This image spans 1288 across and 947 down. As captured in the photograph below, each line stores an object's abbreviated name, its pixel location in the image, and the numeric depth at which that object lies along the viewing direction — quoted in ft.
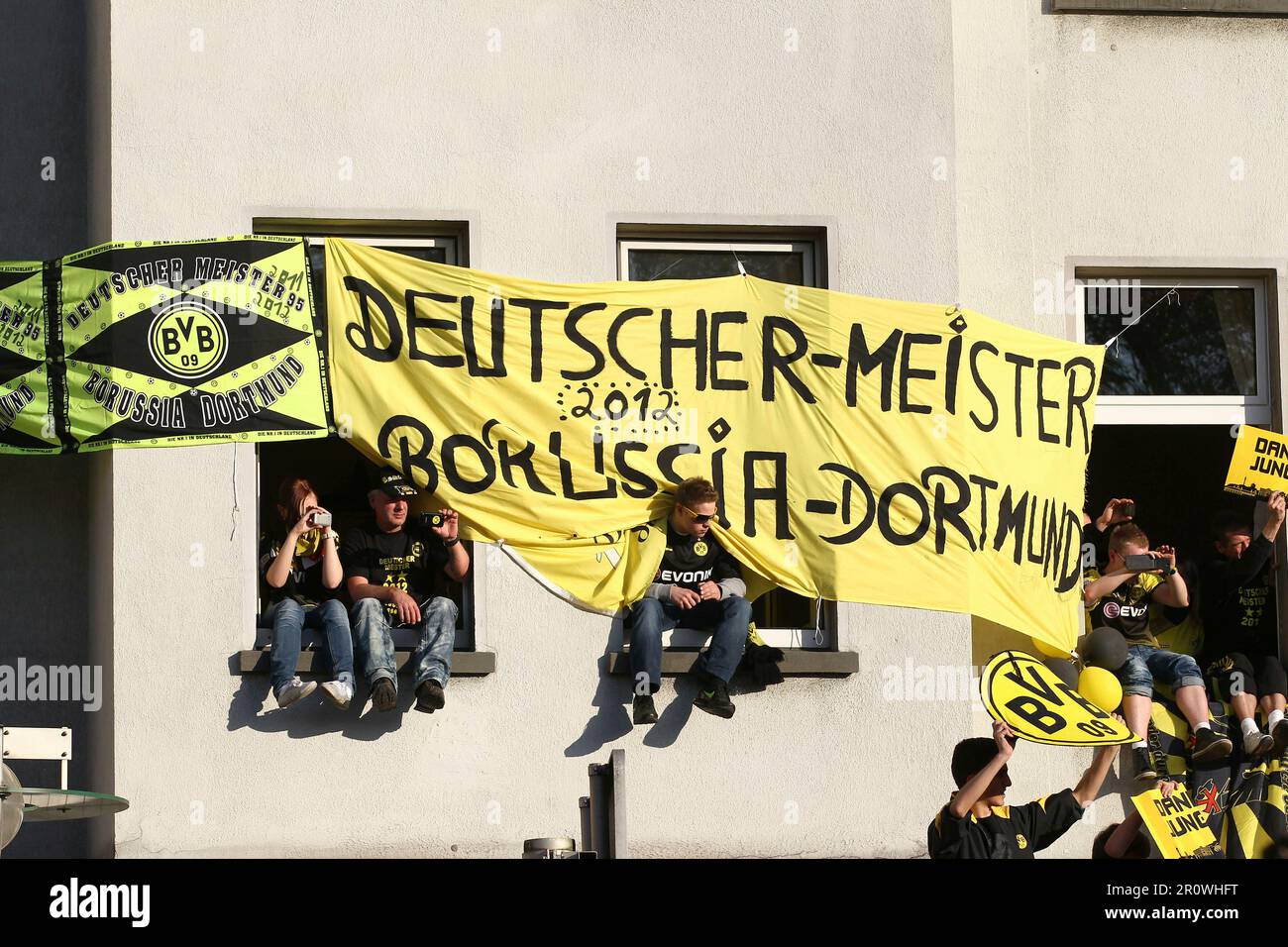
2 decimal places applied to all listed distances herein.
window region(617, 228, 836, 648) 42.39
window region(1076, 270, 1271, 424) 45.16
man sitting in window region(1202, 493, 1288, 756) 42.70
